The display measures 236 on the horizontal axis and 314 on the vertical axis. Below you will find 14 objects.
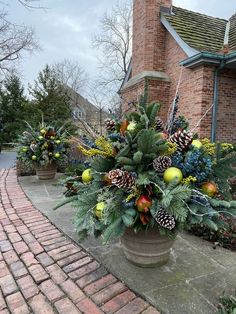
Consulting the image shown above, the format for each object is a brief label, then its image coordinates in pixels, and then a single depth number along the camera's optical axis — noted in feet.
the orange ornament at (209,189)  6.15
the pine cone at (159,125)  6.88
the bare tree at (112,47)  76.59
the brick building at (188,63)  22.44
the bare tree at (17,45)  60.89
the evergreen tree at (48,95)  49.34
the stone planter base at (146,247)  6.68
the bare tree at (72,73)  85.15
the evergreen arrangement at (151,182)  5.73
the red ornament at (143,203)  5.79
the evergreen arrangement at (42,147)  18.42
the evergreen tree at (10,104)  75.05
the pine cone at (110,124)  7.12
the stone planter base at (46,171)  19.26
